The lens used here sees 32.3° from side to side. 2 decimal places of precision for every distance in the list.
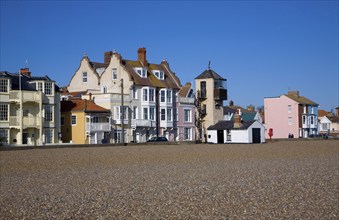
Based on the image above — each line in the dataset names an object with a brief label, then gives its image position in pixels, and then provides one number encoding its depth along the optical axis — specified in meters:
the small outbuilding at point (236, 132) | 66.19
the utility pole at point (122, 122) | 62.38
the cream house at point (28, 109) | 56.78
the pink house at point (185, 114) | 76.74
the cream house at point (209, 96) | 79.56
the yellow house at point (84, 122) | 63.00
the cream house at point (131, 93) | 67.62
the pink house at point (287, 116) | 92.50
